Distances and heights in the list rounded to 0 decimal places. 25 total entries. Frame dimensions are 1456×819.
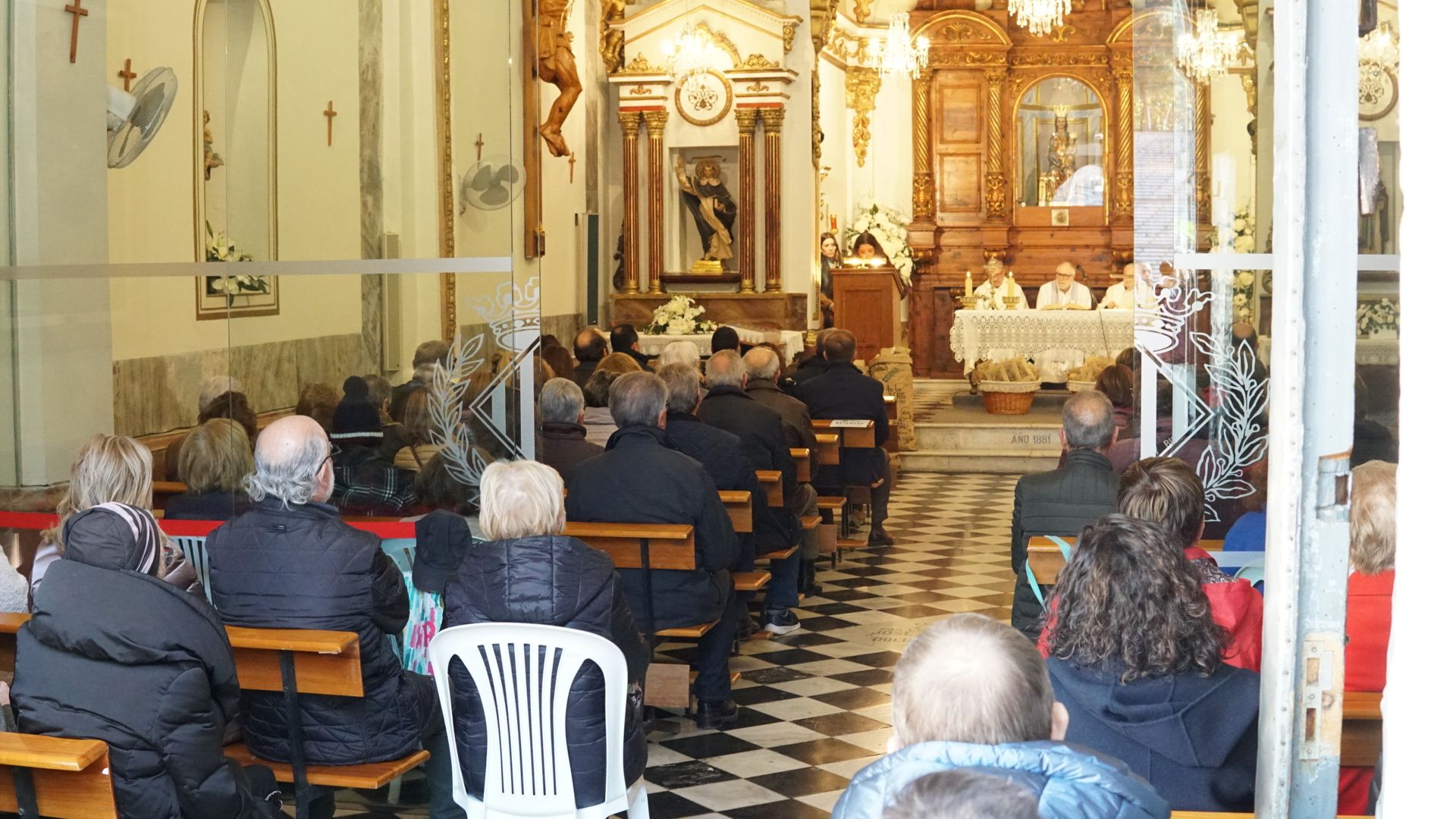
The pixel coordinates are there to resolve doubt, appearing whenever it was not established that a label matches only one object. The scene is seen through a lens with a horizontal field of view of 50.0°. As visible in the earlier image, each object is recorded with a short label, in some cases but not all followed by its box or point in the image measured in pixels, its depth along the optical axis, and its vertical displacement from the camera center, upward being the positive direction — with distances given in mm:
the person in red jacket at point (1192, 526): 3545 -524
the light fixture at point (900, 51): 16359 +2804
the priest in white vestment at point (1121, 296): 15984 +187
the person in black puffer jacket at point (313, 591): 3936 -680
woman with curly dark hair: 2955 -687
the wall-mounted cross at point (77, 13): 6125 +1230
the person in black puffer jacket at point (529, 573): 3873 -630
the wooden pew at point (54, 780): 2867 -875
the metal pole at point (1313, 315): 2324 -5
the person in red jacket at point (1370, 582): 3398 -593
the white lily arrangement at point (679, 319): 12836 -3
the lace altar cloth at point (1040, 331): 15469 -167
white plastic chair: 3568 -882
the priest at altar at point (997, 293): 16203 +233
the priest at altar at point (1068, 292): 16266 +237
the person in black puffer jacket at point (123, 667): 3234 -715
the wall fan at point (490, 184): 5477 +482
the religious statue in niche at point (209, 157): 6543 +716
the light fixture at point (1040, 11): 14867 +2916
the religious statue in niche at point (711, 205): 14047 +1027
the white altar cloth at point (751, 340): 12547 -183
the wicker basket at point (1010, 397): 14312 -746
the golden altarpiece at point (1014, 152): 18297 +1947
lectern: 15359 +121
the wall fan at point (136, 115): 6441 +876
